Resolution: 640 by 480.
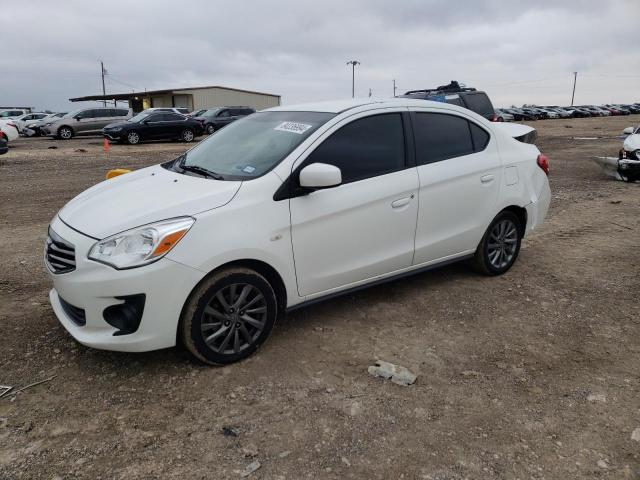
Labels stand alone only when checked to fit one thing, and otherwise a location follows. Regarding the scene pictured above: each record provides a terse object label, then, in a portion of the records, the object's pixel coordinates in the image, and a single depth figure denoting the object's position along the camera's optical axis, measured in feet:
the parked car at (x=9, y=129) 57.51
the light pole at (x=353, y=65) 216.95
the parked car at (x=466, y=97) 41.52
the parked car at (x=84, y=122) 81.15
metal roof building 170.18
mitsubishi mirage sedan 10.04
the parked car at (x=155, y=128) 69.41
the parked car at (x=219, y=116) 82.74
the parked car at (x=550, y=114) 199.78
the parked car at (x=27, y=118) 97.40
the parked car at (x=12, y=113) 107.78
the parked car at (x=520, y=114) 176.76
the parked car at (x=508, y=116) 156.04
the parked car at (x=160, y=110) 74.28
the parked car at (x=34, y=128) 91.20
